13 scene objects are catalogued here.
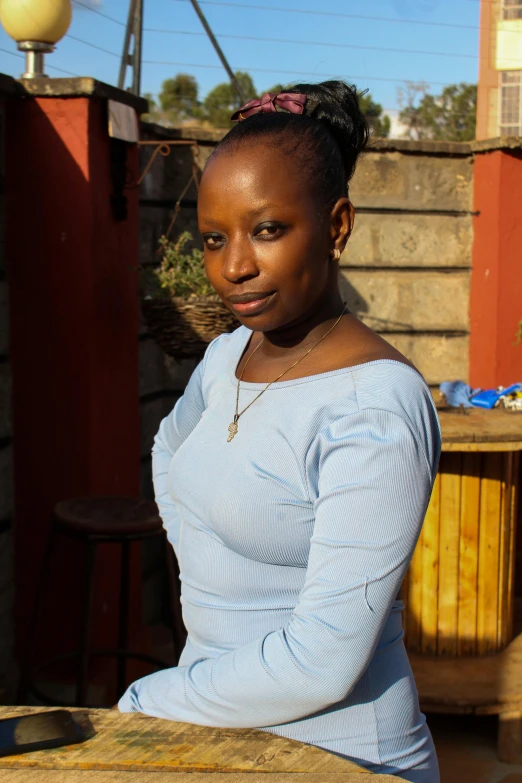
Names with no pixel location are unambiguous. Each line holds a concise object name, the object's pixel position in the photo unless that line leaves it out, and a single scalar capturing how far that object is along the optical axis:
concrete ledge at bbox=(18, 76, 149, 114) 3.39
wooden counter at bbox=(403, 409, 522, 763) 3.54
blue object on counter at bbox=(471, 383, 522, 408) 4.08
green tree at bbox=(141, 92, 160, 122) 32.24
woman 1.09
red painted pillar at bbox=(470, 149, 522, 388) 4.86
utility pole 4.72
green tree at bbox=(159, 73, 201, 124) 34.47
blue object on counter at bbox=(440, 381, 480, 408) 4.15
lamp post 3.60
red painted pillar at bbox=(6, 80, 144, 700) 3.46
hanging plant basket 3.53
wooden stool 3.16
